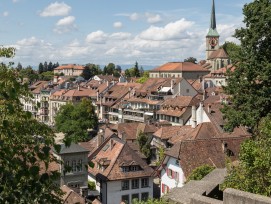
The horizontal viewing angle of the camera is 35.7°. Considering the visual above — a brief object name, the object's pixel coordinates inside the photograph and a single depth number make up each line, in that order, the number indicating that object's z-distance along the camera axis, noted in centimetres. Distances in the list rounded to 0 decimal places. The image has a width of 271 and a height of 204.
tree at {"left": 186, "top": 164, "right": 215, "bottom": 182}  3006
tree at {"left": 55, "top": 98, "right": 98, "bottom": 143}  6888
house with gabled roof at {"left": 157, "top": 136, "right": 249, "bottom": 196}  3597
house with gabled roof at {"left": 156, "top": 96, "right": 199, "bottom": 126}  6706
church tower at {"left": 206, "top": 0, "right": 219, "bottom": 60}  16238
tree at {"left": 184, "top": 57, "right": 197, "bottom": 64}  18012
